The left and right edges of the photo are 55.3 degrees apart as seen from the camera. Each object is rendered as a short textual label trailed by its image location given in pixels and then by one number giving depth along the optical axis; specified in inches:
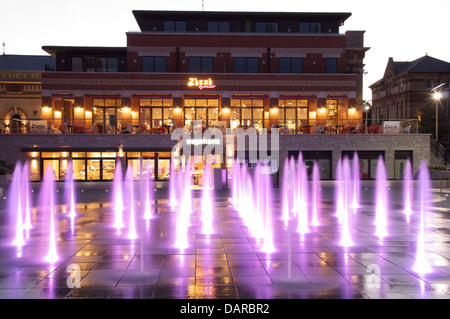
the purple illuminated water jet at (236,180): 1063.6
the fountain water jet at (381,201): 605.3
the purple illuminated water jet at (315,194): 689.1
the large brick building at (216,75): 1489.9
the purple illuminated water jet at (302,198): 631.6
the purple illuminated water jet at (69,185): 1031.6
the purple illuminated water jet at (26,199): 643.0
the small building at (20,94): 1909.4
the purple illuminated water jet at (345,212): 530.9
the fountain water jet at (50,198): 450.6
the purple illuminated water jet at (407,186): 795.4
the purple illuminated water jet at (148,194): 757.0
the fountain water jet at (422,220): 407.4
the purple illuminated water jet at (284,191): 718.0
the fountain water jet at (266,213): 499.8
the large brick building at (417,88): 2755.9
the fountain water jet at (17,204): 543.5
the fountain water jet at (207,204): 615.2
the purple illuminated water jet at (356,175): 1273.1
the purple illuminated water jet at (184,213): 527.5
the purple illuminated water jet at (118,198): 659.4
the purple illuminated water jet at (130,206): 578.9
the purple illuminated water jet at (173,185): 993.2
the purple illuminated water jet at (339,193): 772.6
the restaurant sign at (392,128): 1357.0
